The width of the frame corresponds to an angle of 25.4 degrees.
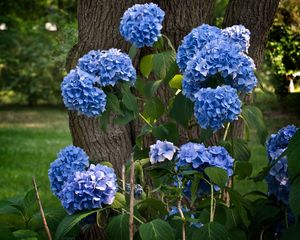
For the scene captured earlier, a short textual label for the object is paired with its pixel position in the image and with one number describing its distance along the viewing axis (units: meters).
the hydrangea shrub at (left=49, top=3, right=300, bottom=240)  2.01
